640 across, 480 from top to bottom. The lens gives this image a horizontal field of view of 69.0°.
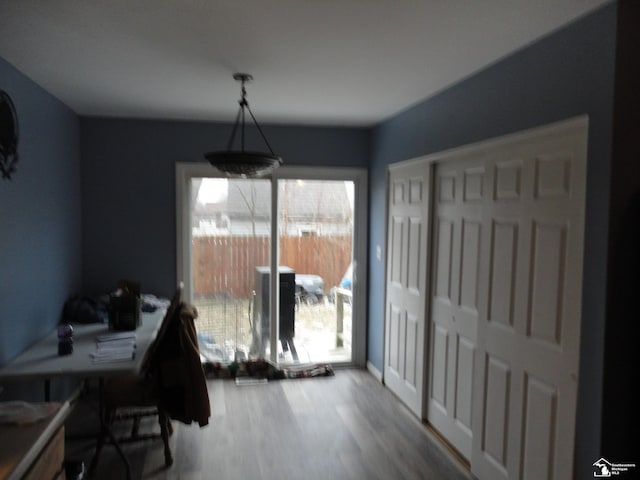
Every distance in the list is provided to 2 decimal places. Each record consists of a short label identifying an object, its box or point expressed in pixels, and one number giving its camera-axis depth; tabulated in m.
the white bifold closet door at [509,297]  2.15
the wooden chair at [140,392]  2.94
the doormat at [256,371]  4.58
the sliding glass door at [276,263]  4.64
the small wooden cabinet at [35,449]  1.60
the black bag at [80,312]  3.66
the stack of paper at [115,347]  2.79
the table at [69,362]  2.56
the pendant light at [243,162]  2.55
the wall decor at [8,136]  2.62
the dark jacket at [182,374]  2.90
